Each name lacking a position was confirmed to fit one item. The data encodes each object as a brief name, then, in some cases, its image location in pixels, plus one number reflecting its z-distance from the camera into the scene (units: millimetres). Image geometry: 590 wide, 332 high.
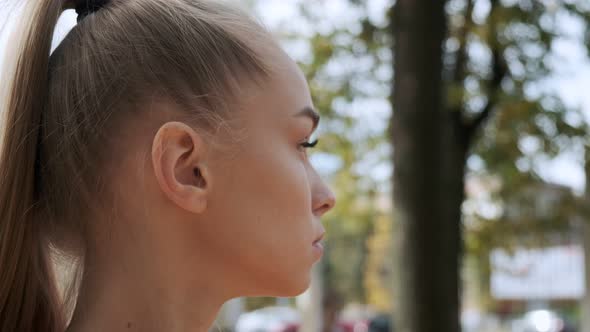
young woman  1258
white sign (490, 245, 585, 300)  12633
